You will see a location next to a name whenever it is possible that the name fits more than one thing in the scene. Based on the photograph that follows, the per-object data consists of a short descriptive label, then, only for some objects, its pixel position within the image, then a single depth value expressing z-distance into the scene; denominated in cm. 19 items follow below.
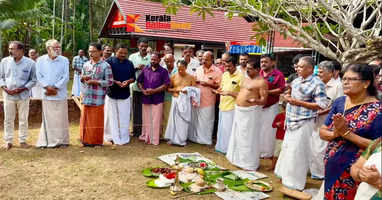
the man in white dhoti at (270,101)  530
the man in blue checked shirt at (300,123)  380
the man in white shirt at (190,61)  726
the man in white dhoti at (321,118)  455
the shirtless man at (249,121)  477
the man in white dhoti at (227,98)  555
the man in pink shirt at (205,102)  622
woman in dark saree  241
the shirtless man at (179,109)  624
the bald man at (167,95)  660
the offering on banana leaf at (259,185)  416
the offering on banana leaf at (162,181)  420
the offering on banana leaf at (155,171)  459
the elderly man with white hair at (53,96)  547
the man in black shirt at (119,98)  602
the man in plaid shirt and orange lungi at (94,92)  565
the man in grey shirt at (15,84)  536
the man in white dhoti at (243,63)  586
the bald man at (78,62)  969
